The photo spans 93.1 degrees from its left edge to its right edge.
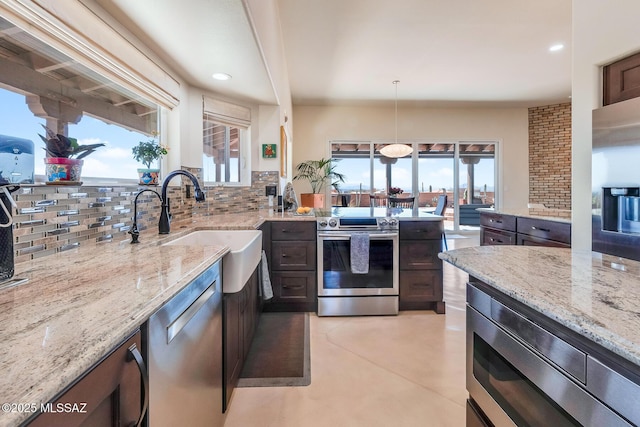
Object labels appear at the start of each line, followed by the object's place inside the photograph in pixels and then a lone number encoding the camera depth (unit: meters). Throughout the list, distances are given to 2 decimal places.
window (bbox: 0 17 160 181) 1.14
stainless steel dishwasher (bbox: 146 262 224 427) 0.80
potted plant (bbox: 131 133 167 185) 1.92
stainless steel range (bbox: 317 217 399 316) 2.72
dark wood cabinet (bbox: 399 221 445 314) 2.79
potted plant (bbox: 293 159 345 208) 6.55
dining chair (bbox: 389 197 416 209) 4.38
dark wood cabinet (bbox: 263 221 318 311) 2.76
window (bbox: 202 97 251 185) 2.99
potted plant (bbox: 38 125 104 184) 1.25
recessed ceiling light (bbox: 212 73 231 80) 2.49
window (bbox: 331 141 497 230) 7.04
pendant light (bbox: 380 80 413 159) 5.75
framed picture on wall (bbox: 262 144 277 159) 3.43
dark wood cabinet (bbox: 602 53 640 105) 1.64
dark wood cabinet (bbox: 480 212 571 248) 2.44
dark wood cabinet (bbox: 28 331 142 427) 0.47
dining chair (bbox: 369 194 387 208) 6.01
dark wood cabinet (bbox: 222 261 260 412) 1.48
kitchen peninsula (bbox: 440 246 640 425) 0.57
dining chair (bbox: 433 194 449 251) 5.35
